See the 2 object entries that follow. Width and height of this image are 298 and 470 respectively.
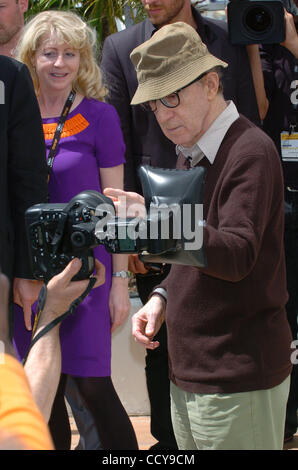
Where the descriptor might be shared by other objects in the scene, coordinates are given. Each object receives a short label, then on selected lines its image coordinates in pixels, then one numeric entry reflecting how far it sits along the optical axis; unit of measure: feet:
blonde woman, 15.09
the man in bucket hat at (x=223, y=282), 12.81
